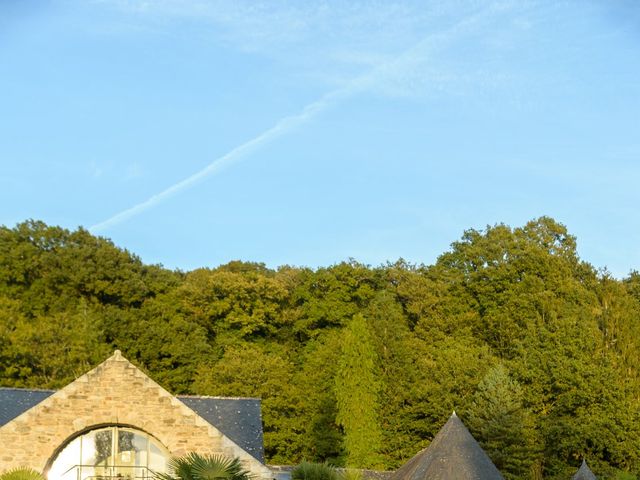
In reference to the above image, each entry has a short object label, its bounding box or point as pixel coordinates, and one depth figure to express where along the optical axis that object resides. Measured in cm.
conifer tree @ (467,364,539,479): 4791
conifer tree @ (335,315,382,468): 5259
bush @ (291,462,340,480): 2584
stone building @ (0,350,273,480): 2695
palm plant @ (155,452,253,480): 2166
